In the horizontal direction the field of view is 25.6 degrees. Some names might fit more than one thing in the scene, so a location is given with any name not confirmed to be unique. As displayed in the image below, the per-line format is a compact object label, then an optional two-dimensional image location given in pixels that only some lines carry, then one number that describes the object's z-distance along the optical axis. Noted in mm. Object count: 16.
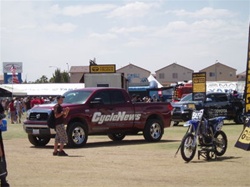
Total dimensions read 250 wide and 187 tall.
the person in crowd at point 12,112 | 34959
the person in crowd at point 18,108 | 35719
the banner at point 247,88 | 15127
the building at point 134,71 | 121525
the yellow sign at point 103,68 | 38281
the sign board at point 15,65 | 94688
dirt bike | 13398
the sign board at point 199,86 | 30938
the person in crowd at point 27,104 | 44572
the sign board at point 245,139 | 15102
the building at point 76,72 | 130750
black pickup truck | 29844
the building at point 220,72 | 122775
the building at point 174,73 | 120312
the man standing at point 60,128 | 15031
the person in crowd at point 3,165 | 8578
